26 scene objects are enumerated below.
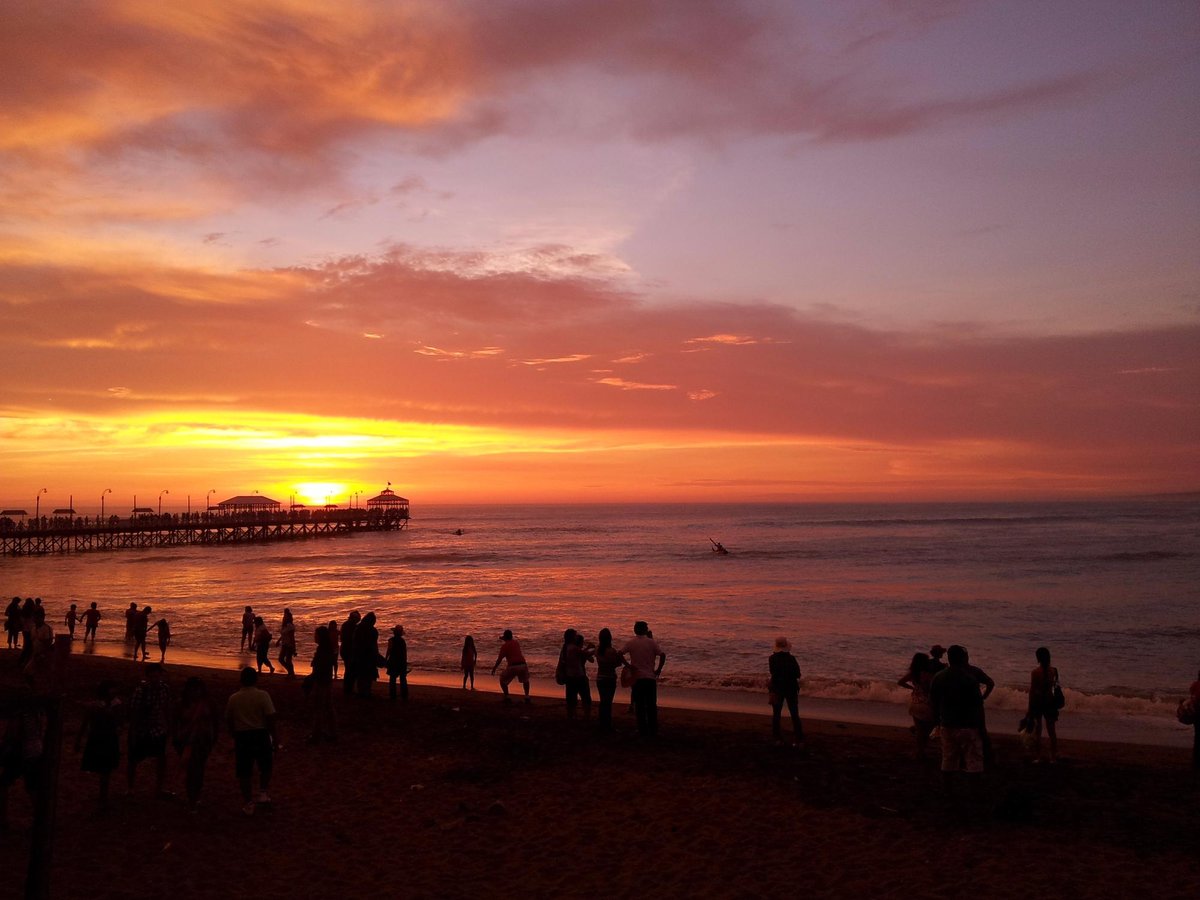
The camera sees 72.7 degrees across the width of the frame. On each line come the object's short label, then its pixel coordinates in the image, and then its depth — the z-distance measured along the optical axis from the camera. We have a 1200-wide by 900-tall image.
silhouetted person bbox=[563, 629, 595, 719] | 12.41
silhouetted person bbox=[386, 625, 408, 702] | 14.66
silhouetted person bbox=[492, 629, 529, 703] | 14.29
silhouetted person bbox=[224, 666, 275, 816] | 8.42
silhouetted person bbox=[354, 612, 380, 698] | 13.89
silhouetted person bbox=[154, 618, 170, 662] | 20.46
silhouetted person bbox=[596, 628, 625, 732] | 11.41
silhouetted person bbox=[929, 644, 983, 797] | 8.55
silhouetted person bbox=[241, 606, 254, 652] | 22.27
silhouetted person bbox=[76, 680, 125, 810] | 8.16
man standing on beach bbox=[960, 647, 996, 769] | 8.64
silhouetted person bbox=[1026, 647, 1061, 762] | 9.96
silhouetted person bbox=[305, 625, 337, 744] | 11.38
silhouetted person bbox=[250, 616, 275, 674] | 18.42
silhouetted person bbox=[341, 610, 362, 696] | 14.25
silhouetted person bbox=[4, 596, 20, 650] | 21.27
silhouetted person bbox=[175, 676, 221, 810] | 8.51
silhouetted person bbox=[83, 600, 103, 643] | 23.45
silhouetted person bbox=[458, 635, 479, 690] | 16.38
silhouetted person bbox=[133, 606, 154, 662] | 21.50
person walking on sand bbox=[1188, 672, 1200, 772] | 9.69
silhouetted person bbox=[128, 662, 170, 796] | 8.41
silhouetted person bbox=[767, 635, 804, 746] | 10.91
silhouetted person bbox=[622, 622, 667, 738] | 11.21
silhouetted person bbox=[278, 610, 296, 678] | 17.58
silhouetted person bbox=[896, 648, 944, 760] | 10.27
